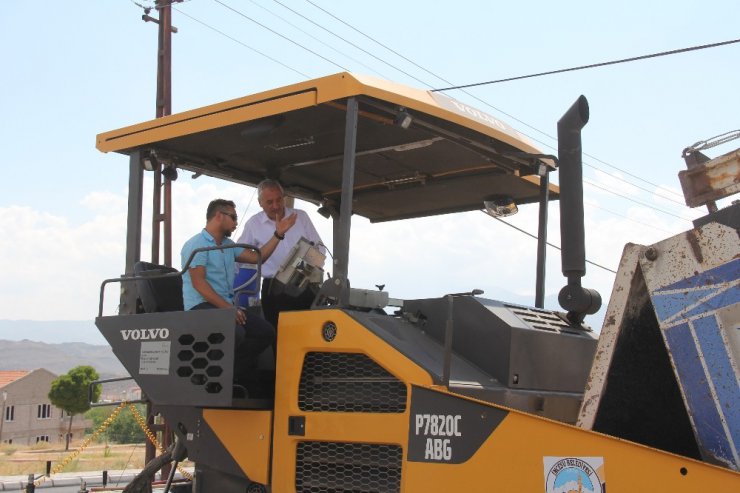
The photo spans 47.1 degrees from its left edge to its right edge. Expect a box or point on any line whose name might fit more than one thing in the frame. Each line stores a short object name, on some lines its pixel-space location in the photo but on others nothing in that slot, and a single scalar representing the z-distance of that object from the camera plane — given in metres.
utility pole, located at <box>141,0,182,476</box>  14.37
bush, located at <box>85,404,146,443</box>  55.13
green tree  56.53
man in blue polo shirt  4.49
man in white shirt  5.59
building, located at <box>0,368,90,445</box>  71.00
